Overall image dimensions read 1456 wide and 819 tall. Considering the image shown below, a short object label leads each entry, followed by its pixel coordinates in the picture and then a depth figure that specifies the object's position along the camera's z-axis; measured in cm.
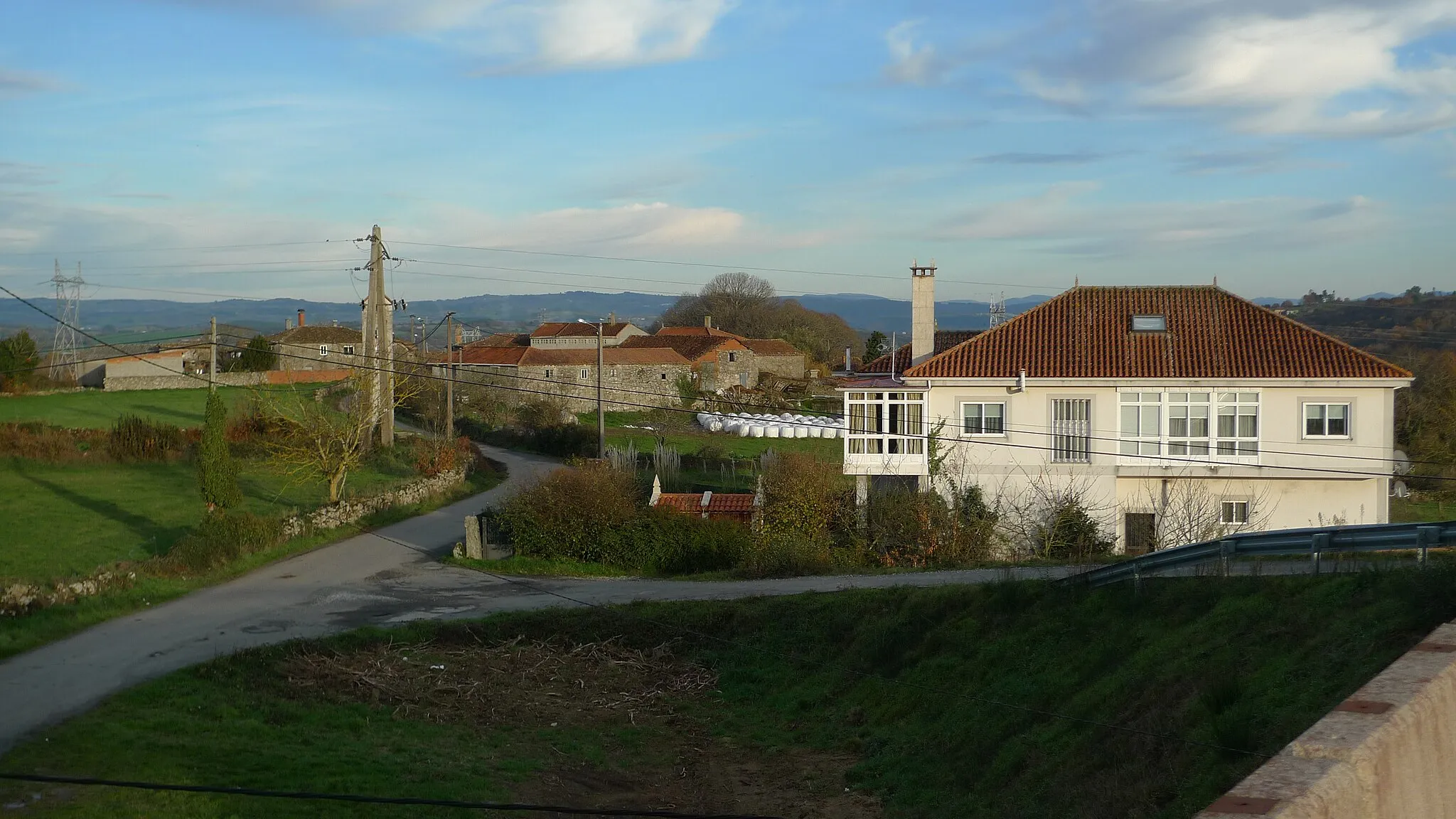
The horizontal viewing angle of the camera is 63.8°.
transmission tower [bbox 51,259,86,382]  6725
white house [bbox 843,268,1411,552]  2889
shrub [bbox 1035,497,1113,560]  2633
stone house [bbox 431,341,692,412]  6191
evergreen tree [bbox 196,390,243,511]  2391
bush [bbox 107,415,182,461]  3881
